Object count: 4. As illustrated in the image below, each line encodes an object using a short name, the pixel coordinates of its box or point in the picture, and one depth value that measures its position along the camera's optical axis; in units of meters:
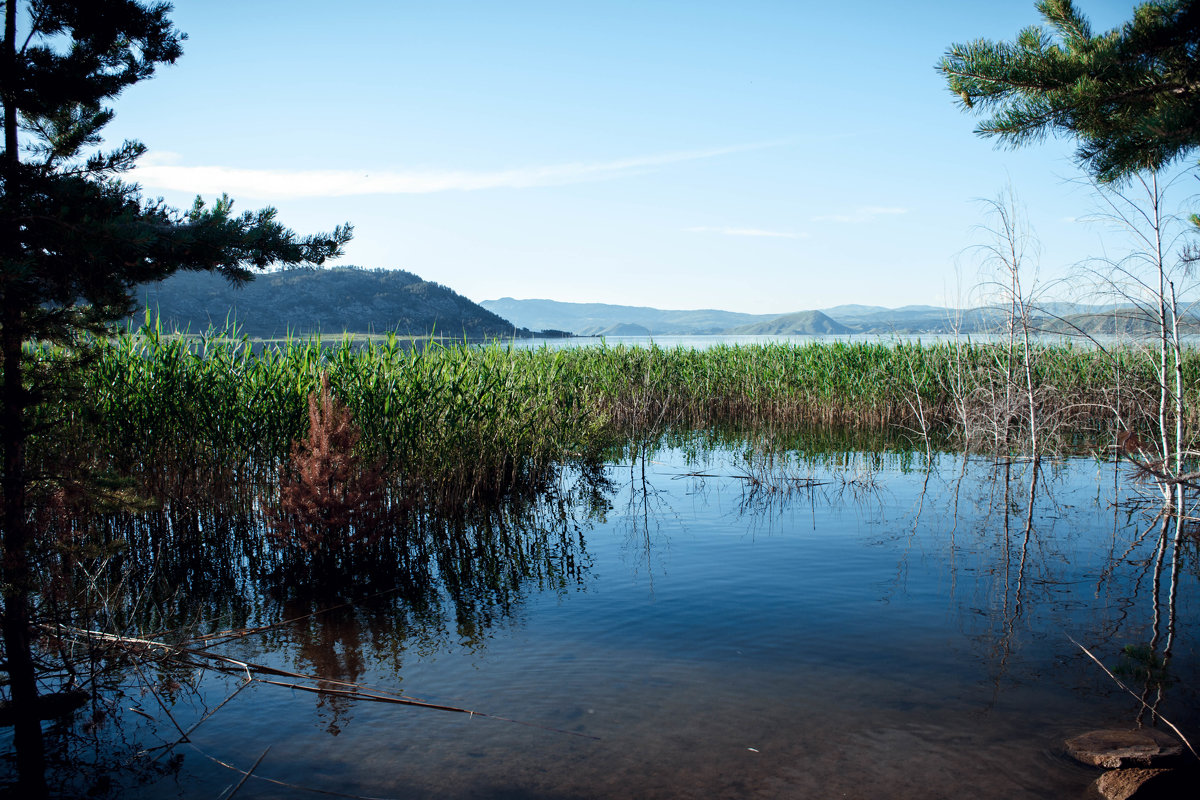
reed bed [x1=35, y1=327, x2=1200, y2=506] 7.94
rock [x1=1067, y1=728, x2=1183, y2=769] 3.85
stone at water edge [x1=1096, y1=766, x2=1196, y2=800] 3.66
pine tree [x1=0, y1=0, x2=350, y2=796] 3.91
